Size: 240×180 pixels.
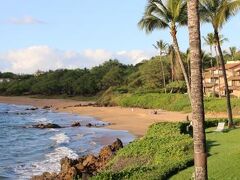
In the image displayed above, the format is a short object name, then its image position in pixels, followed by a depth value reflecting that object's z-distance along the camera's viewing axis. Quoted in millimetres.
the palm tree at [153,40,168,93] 86619
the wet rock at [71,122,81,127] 55562
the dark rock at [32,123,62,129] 55488
